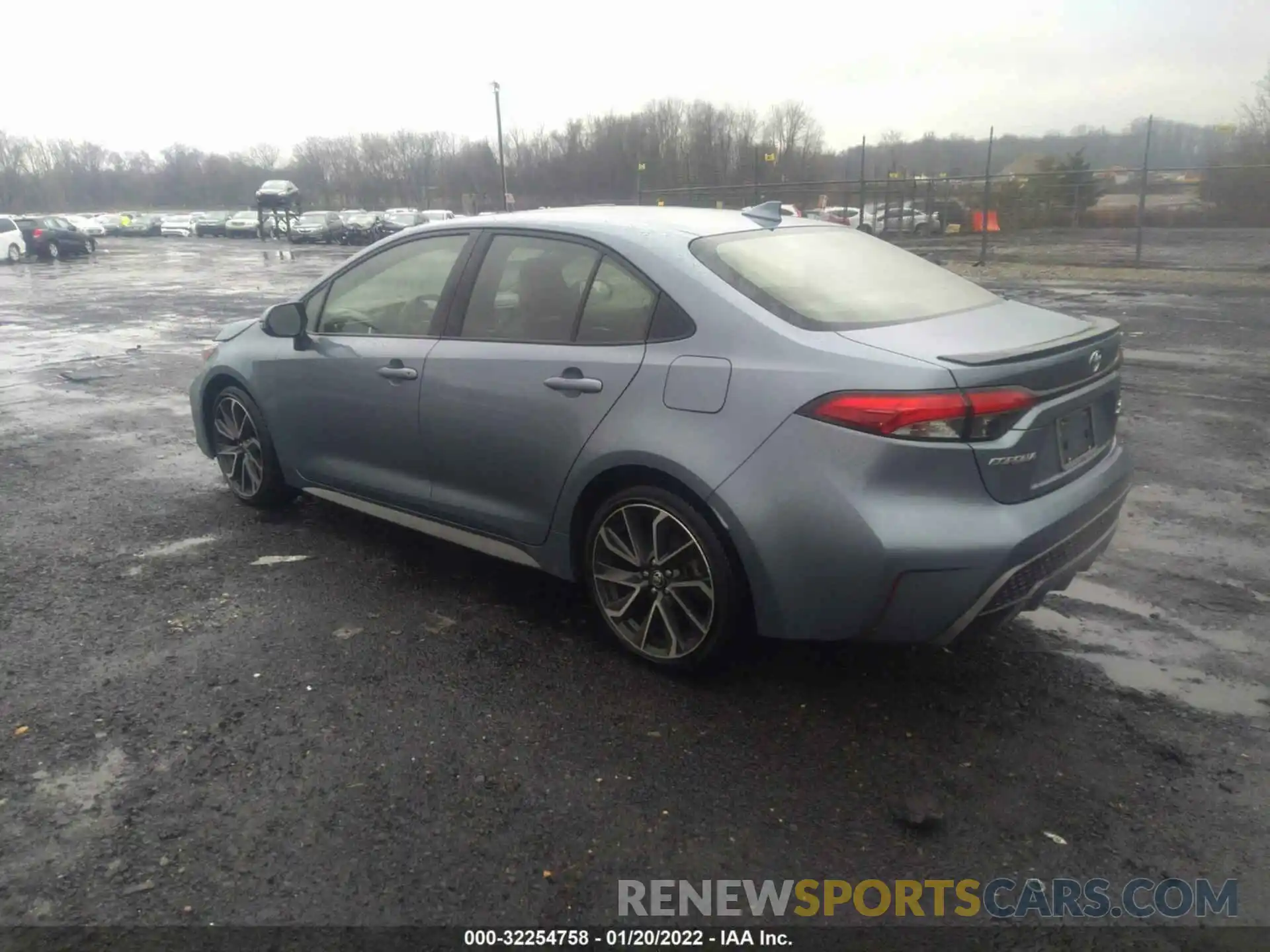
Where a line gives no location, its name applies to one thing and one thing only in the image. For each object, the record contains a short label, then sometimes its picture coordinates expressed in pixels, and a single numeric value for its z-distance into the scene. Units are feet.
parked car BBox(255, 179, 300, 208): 169.89
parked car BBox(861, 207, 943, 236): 101.40
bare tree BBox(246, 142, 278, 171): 357.00
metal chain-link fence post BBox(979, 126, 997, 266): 76.74
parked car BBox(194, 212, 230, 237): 207.41
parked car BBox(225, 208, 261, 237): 195.21
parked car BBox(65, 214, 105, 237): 195.00
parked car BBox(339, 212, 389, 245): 153.58
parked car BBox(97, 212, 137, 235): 237.86
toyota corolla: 9.59
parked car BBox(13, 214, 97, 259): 116.98
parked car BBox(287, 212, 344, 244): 156.97
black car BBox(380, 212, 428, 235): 151.84
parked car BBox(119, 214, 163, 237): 232.32
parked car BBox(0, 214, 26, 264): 110.52
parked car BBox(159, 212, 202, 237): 217.77
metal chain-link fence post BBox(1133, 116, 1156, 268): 68.03
